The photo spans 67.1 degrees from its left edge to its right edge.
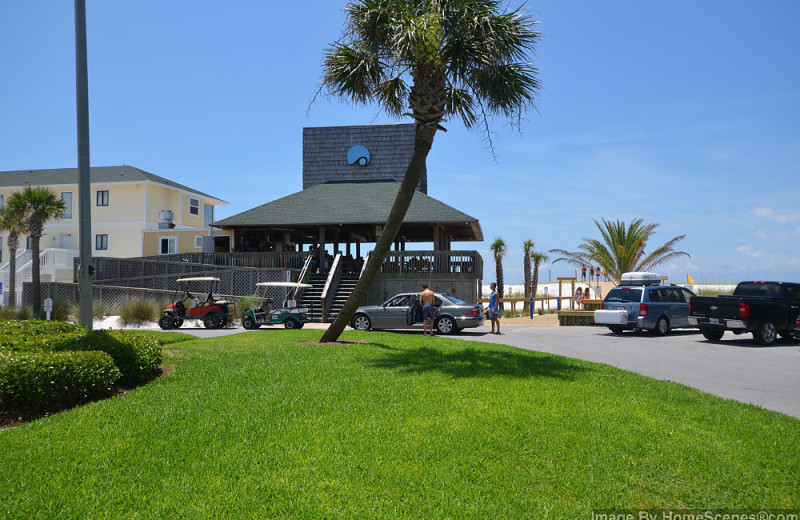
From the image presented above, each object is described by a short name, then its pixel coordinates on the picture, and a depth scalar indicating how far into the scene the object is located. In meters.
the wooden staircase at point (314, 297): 26.97
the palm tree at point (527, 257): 48.84
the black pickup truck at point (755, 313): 18.34
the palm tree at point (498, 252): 44.72
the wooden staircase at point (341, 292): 26.70
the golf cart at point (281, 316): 22.98
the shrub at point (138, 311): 25.52
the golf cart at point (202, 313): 23.72
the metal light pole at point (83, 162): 10.26
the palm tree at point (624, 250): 38.75
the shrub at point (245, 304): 26.20
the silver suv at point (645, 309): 21.38
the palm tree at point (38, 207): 29.86
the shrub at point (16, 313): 25.14
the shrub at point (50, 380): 7.42
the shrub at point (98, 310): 27.31
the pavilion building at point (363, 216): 28.70
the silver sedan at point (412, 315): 21.14
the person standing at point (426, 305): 19.28
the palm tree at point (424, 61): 12.99
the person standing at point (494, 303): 21.11
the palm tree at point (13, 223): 30.00
